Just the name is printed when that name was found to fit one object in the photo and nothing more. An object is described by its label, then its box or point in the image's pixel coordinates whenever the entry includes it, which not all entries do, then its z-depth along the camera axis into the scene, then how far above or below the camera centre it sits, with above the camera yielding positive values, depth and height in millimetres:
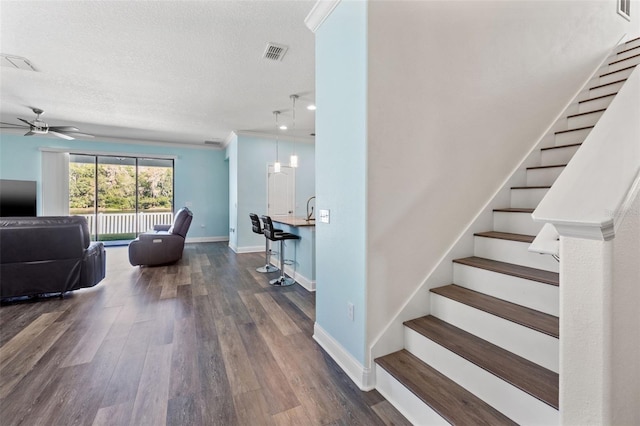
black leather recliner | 4918 -615
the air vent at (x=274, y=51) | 2908 +1785
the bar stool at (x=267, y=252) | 4336 -687
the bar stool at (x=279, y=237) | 3848 -344
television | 5734 +299
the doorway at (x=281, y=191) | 6879 +558
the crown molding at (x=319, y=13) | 2129 +1655
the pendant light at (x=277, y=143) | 5144 +1767
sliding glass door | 7223 +516
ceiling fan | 4730 +1448
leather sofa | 3180 -534
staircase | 1311 -744
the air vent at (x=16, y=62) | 3080 +1745
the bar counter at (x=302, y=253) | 3824 -604
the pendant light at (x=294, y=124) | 4382 +1864
